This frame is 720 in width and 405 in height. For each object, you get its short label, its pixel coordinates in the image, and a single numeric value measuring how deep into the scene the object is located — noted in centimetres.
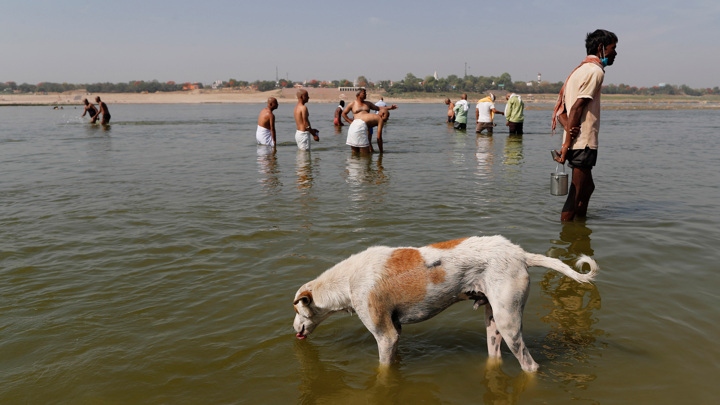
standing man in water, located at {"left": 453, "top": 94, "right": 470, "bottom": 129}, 2932
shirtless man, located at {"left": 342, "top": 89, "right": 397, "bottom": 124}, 1920
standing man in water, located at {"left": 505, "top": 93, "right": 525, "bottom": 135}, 2604
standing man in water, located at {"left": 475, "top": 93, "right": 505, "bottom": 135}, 2683
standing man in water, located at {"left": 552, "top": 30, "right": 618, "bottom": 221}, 729
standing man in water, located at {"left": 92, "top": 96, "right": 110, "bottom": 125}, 3484
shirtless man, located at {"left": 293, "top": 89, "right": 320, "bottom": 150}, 1769
